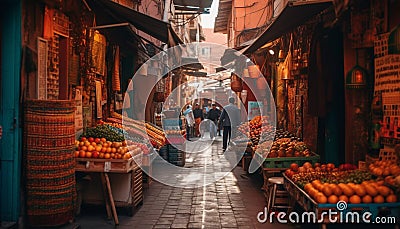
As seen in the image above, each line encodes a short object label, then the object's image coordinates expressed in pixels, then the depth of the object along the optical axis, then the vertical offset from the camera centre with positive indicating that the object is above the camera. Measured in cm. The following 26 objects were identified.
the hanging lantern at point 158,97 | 1590 +66
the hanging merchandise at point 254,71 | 1530 +156
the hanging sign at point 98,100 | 1016 +34
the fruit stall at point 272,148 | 855 -68
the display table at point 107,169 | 720 -87
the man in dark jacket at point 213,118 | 2289 -9
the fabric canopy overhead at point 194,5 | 1793 +458
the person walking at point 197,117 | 2610 -5
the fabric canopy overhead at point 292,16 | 698 +174
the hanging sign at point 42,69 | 680 +70
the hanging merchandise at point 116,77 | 1170 +101
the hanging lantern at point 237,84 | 1762 +128
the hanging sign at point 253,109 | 1797 +31
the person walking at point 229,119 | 1614 -9
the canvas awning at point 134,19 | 838 +193
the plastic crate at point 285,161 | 852 -83
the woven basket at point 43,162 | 618 -65
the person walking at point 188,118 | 2183 -10
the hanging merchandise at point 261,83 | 1542 +117
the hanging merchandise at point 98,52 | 962 +142
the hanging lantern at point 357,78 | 718 +64
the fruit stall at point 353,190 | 498 -87
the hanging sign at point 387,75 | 608 +61
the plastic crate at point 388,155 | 619 -51
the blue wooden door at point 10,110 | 605 +6
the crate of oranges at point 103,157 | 723 -69
